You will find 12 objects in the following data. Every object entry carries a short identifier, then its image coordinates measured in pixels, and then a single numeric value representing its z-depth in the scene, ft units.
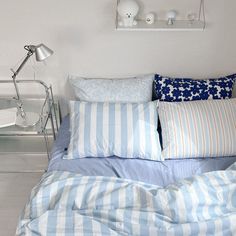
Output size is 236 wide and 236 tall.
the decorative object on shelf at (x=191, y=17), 6.03
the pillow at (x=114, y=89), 6.27
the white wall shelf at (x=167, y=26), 5.89
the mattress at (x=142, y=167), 5.28
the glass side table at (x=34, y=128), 6.38
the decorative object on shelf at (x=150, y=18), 5.91
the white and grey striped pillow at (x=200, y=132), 5.61
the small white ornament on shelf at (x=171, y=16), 5.86
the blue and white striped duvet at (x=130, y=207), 3.95
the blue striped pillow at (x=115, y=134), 5.57
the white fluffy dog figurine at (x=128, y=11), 5.61
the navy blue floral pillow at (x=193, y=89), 6.31
